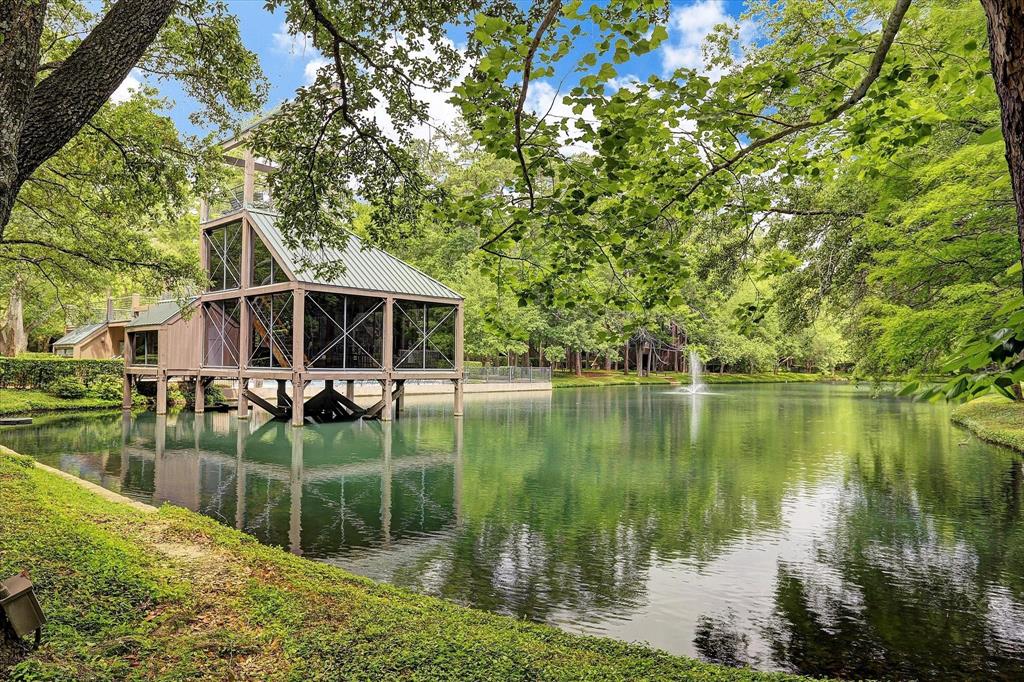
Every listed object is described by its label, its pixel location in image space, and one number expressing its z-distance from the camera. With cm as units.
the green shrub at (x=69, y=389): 2672
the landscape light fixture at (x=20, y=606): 331
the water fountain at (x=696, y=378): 4619
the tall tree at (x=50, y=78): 323
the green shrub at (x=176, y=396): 2850
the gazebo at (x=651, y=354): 5669
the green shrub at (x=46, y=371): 2619
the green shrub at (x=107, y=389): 2797
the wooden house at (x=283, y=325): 2161
